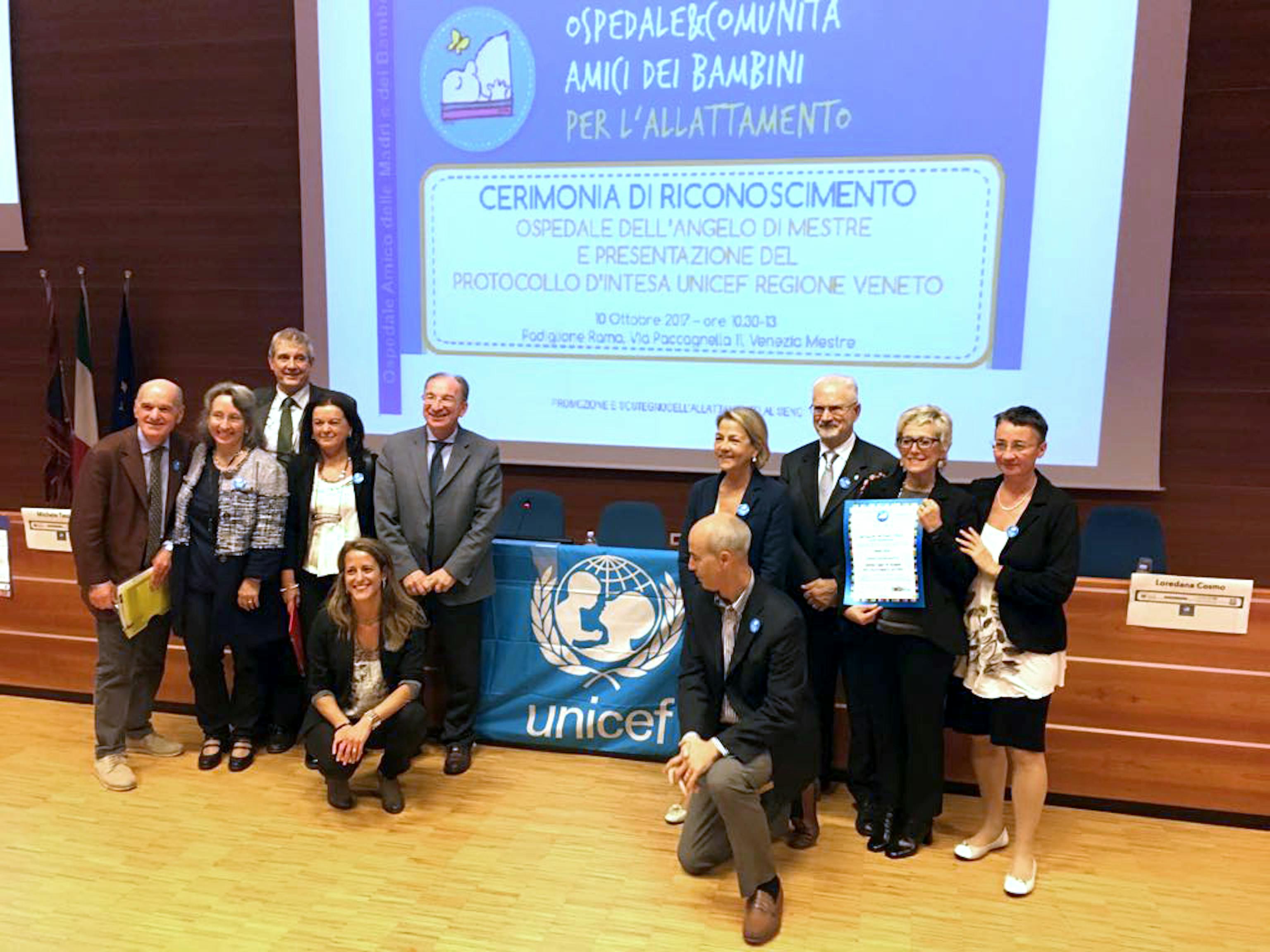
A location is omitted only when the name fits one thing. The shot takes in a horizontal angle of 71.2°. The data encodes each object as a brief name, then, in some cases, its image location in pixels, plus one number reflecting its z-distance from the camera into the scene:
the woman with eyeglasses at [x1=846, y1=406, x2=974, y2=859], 2.69
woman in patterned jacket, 3.29
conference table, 3.10
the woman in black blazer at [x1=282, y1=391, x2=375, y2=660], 3.37
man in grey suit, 3.33
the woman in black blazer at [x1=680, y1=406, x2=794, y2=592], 2.93
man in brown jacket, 3.24
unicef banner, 3.43
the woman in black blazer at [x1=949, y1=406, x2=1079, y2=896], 2.60
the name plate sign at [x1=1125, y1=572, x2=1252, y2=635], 3.04
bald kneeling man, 2.49
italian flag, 5.37
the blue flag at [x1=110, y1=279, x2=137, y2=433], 5.30
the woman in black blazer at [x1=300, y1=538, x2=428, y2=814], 3.07
